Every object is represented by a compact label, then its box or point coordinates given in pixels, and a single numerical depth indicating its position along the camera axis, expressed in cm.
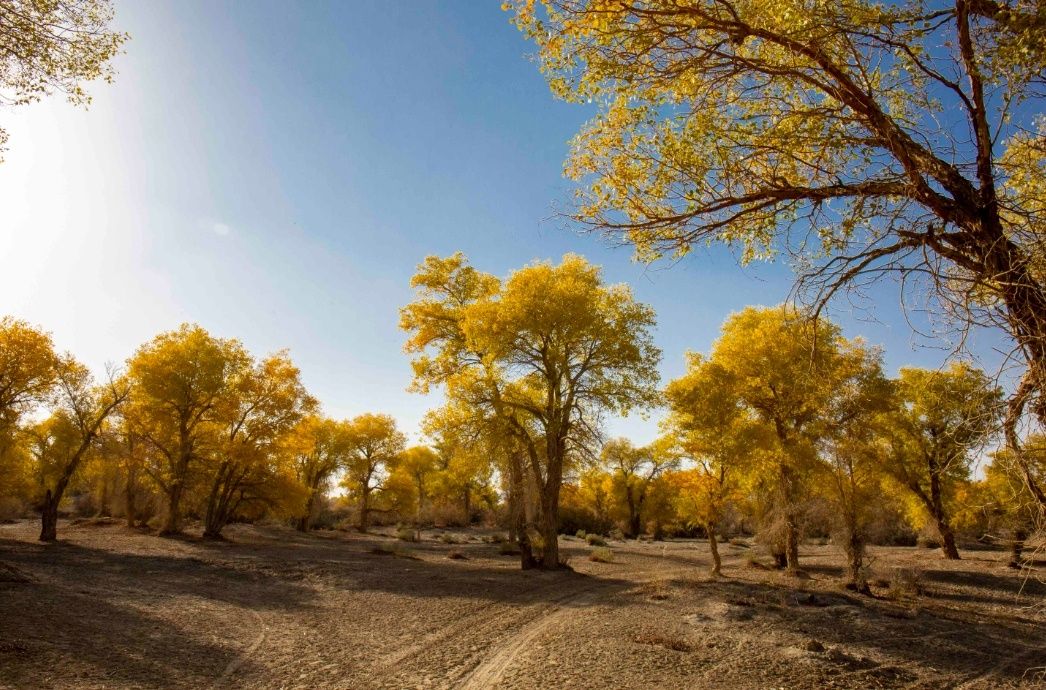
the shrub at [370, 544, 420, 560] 2470
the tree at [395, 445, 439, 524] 4751
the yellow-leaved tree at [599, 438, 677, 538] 5203
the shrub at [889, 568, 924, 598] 1619
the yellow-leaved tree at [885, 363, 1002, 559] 2431
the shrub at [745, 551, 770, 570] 2281
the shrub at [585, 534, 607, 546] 3789
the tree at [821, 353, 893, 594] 1595
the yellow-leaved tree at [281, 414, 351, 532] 4428
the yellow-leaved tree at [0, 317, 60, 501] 2236
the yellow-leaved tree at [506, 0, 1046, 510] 404
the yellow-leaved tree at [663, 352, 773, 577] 1800
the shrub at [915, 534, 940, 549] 3955
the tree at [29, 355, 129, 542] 2388
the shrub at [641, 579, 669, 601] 1377
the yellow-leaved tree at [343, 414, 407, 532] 4531
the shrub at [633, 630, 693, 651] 902
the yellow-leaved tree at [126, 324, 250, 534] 2731
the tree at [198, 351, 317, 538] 2839
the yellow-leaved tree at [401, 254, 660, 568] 1805
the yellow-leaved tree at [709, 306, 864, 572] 1703
